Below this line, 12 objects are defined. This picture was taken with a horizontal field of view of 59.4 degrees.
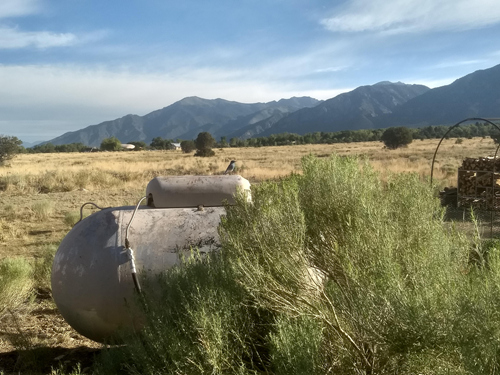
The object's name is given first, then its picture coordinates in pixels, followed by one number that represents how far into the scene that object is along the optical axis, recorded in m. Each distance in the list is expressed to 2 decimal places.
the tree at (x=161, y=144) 87.01
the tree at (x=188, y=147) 58.75
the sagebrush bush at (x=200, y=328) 3.02
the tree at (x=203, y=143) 51.69
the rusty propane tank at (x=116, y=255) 4.82
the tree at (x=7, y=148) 36.53
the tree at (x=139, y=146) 87.12
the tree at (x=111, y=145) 79.31
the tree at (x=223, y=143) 86.44
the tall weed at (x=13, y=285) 6.51
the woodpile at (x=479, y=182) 15.61
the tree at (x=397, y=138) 51.66
